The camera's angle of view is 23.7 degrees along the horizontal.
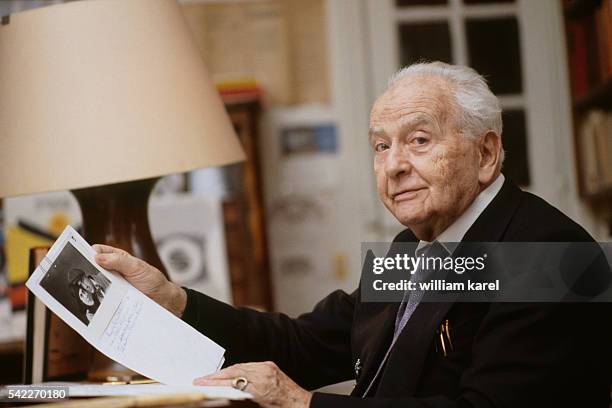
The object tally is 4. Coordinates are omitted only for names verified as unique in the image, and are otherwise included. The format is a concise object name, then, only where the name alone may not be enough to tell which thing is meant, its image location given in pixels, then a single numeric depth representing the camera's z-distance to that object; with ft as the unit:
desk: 6.22
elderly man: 5.81
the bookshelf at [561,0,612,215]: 11.46
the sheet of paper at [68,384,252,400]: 5.70
